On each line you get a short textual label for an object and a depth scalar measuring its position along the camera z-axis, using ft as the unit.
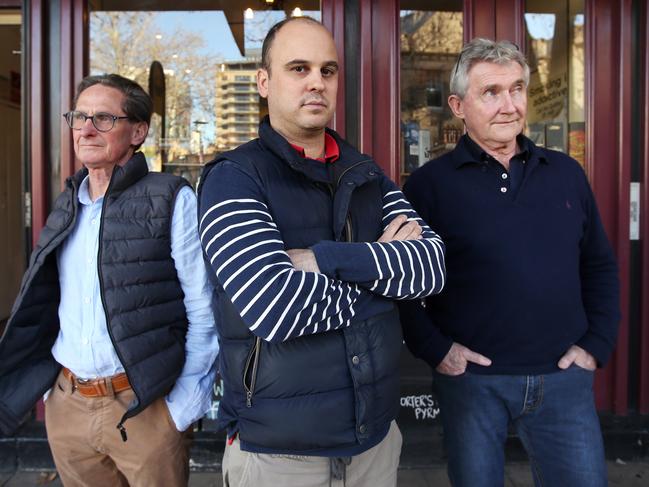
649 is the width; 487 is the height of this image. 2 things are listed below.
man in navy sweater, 6.73
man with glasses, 6.46
